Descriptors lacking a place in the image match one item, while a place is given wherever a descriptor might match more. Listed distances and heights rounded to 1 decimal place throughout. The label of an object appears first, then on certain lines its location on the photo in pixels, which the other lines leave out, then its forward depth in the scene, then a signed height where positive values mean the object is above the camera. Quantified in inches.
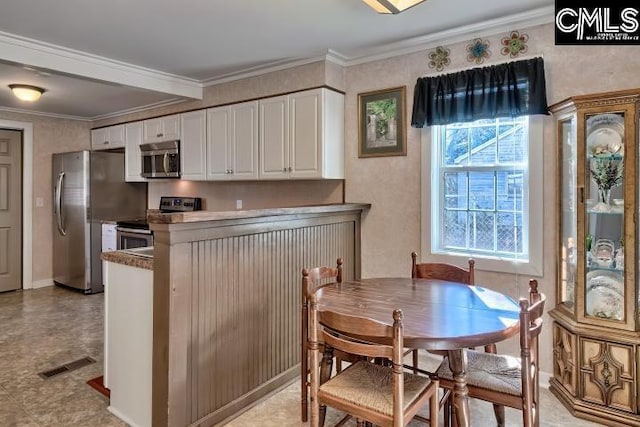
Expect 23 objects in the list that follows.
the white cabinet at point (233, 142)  156.9 +29.1
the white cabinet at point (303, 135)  138.3 +27.8
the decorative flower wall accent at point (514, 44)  111.4 +47.0
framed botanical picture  134.4 +30.8
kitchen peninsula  82.0 -21.6
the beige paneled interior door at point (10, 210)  214.5 +2.3
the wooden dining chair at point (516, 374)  64.6 -29.6
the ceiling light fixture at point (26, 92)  161.9 +49.6
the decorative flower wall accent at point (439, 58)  124.6 +48.3
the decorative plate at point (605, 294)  92.5 -19.2
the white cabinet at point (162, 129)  187.8 +41.0
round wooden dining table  63.9 -18.5
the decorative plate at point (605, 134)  91.7 +18.0
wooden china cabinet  89.7 -11.7
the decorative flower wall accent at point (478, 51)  117.6 +47.6
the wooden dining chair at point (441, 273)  101.7 -15.8
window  111.7 +5.9
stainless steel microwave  188.7 +26.5
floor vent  116.6 -46.2
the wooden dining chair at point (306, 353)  87.8 -30.7
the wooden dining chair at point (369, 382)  59.9 -29.4
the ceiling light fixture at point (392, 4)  81.6 +42.7
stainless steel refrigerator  212.8 +3.2
